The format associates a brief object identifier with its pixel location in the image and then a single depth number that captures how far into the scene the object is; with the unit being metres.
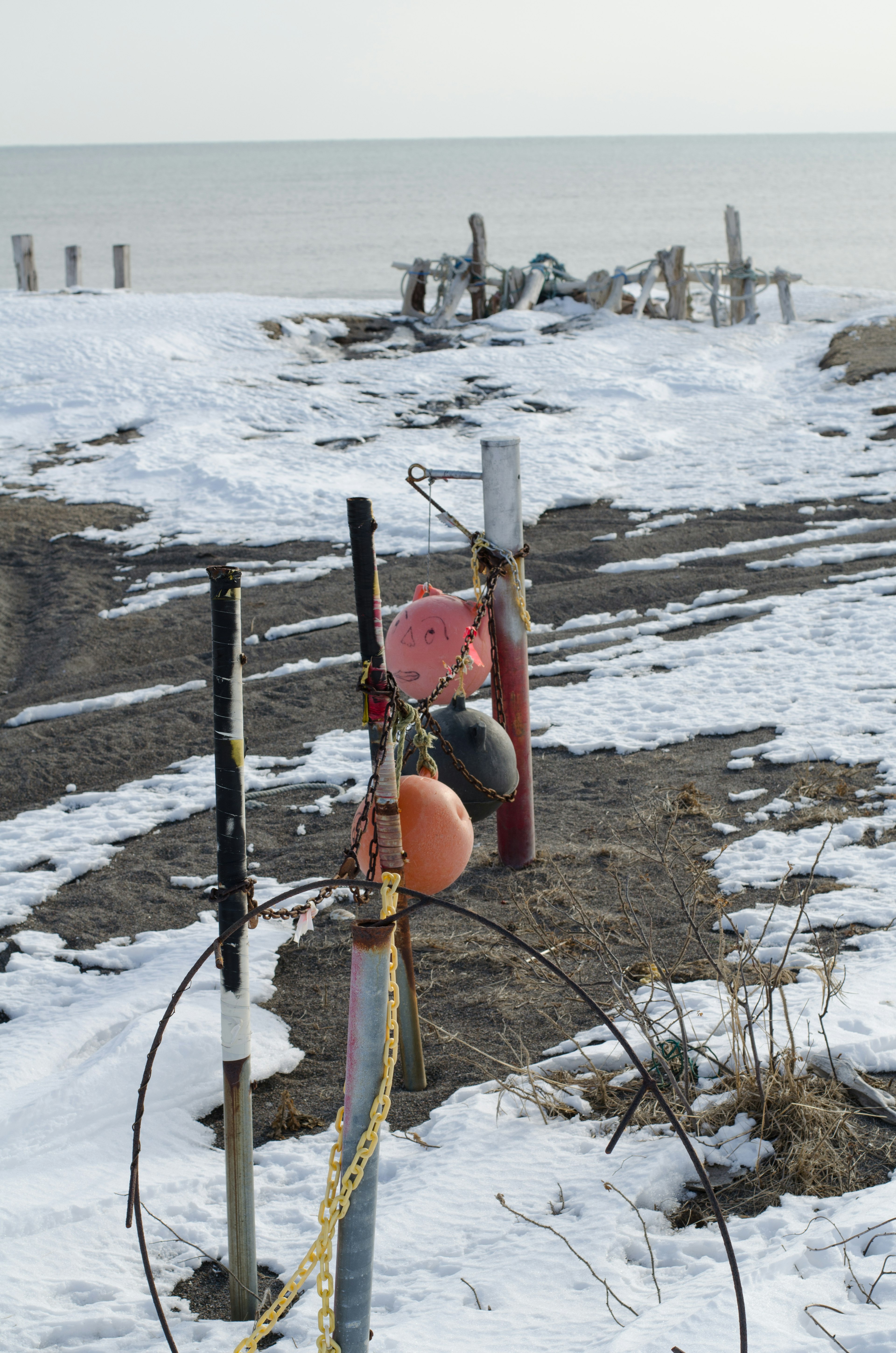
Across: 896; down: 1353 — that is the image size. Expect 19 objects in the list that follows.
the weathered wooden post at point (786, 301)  22.41
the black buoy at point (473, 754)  4.14
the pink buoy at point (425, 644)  4.50
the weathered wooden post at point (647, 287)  21.77
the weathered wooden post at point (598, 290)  22.00
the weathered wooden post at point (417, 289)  21.41
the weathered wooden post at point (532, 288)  22.00
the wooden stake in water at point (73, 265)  24.58
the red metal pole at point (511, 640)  4.86
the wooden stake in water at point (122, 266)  24.42
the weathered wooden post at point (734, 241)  23.77
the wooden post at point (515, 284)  22.17
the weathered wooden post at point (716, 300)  21.77
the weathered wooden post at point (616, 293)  21.56
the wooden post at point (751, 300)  22.58
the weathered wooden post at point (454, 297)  20.62
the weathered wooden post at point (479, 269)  21.47
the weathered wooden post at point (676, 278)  22.17
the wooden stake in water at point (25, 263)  22.91
